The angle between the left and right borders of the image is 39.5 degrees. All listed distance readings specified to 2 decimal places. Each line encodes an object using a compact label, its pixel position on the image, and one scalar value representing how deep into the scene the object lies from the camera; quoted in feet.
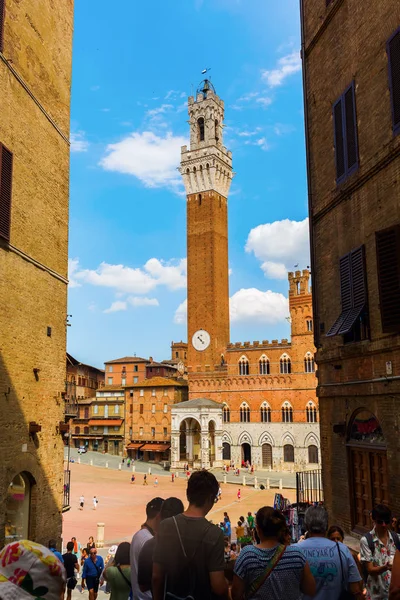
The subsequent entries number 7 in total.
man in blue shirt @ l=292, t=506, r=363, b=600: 14.05
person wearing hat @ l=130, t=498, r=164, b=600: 15.90
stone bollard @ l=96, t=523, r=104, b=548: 72.02
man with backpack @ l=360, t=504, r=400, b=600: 17.53
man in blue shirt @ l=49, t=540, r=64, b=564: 36.21
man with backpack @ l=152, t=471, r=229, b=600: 12.32
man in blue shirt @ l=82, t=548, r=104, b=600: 35.35
